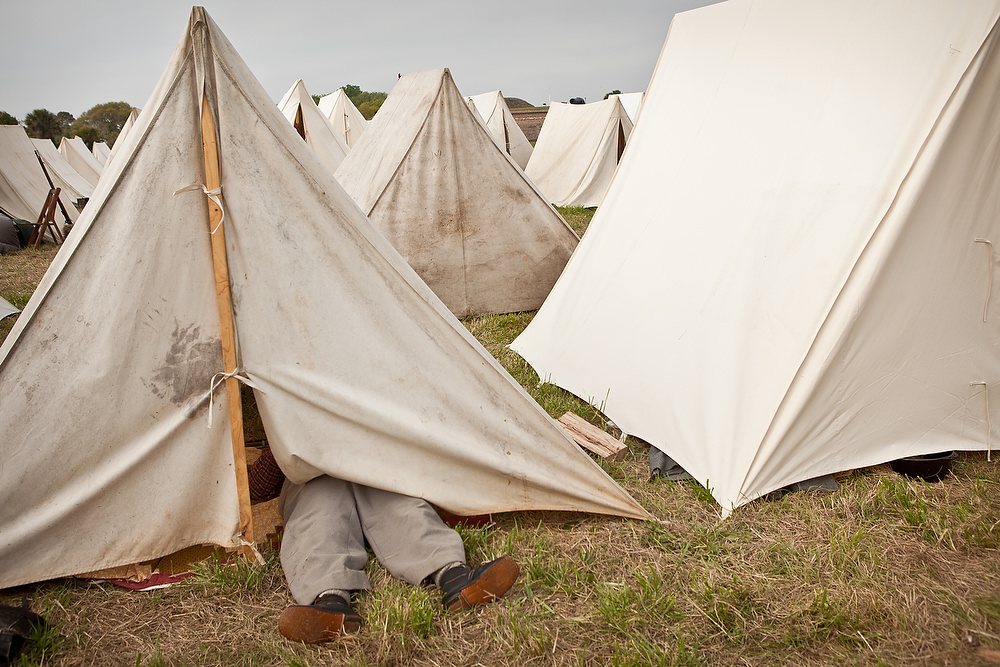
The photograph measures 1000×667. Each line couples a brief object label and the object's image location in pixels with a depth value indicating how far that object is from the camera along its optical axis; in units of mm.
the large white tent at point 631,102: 17969
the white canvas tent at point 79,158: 15727
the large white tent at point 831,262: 2521
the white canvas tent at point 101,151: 18612
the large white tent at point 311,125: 10672
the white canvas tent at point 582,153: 11664
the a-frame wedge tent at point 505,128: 14852
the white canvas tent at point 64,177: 11125
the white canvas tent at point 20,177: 9719
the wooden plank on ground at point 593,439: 3002
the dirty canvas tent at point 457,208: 5039
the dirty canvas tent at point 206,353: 2039
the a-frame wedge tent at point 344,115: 15070
